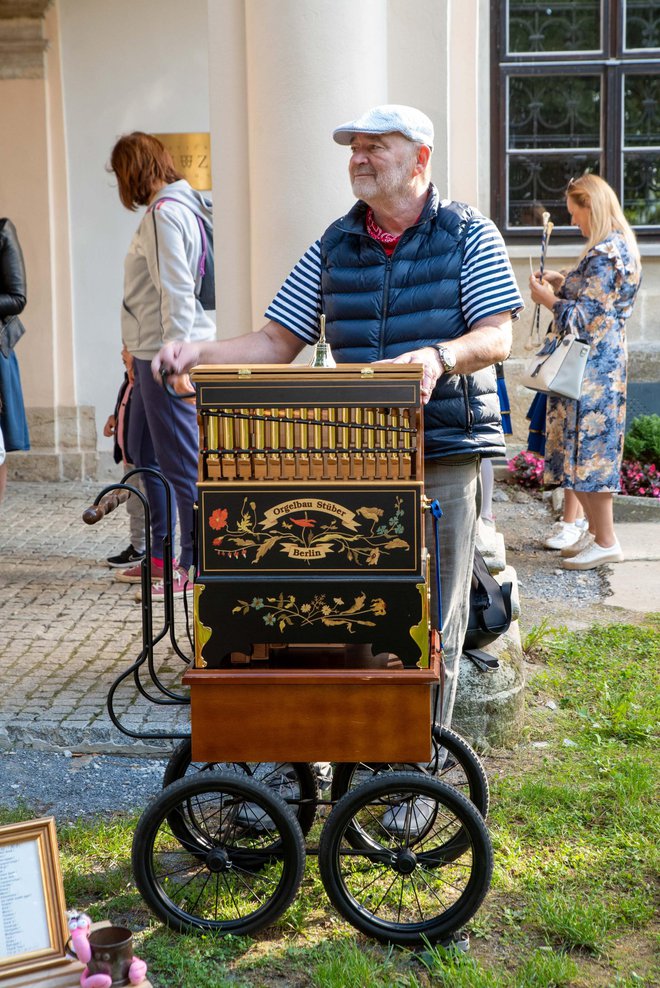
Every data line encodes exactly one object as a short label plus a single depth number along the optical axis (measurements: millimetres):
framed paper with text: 2619
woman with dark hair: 5754
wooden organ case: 2766
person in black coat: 6598
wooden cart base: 2885
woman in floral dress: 6820
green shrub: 8703
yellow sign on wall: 9195
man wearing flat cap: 3229
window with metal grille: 9562
